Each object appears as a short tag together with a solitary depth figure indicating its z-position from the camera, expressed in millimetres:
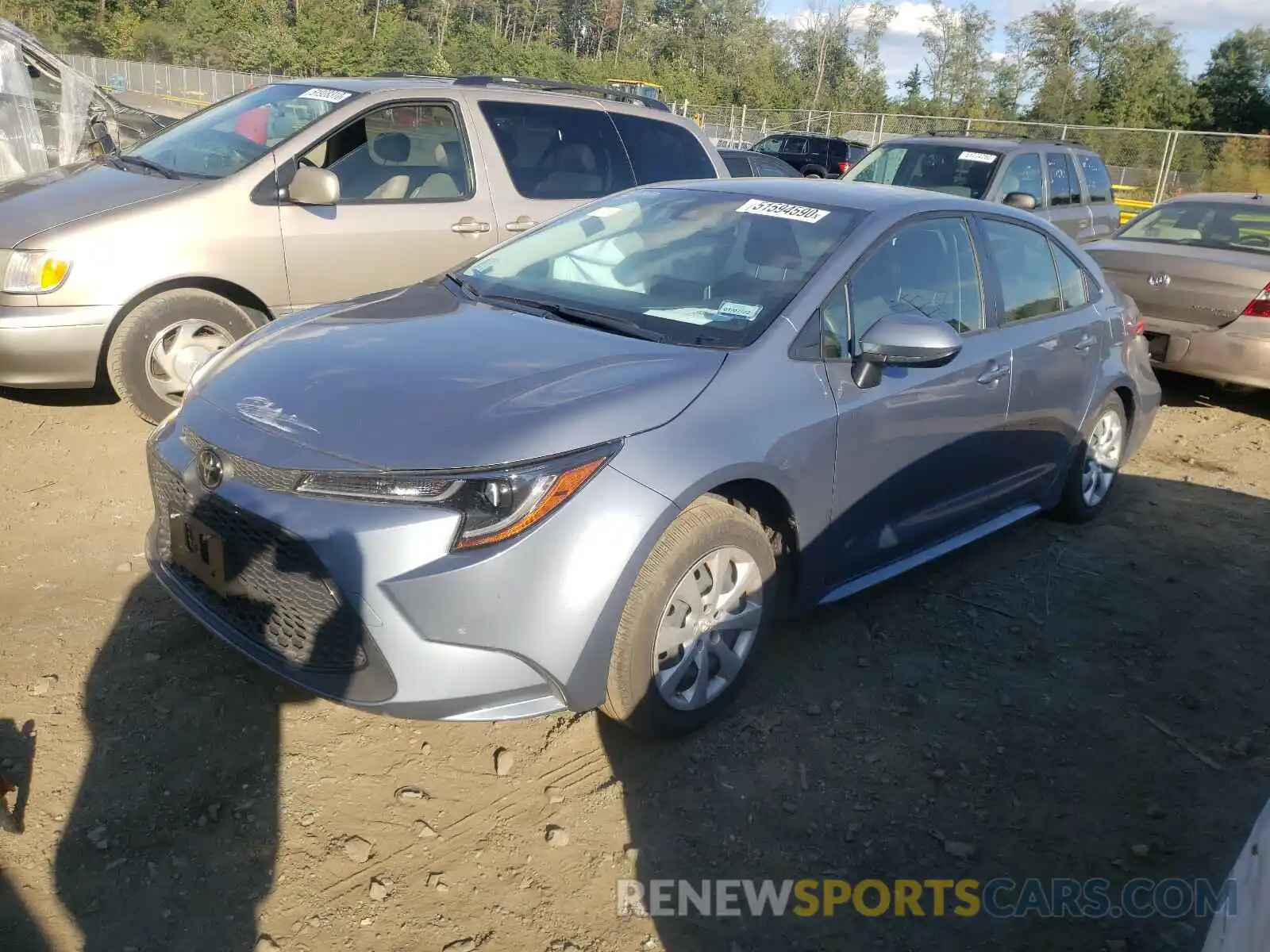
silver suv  9891
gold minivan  5059
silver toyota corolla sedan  2689
